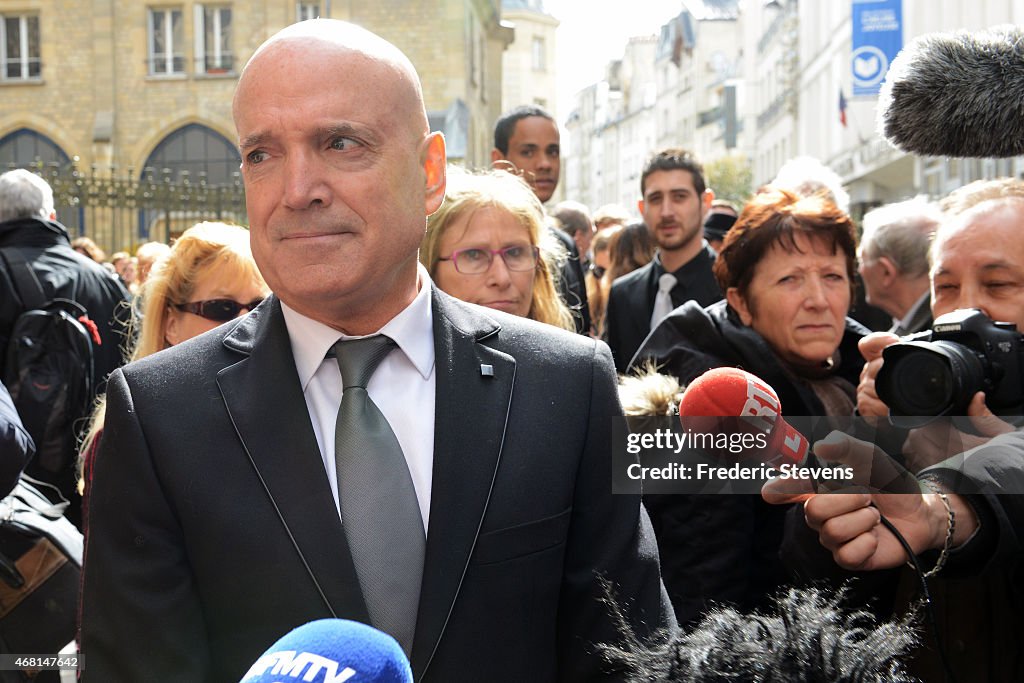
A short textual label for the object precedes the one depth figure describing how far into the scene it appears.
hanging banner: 16.98
